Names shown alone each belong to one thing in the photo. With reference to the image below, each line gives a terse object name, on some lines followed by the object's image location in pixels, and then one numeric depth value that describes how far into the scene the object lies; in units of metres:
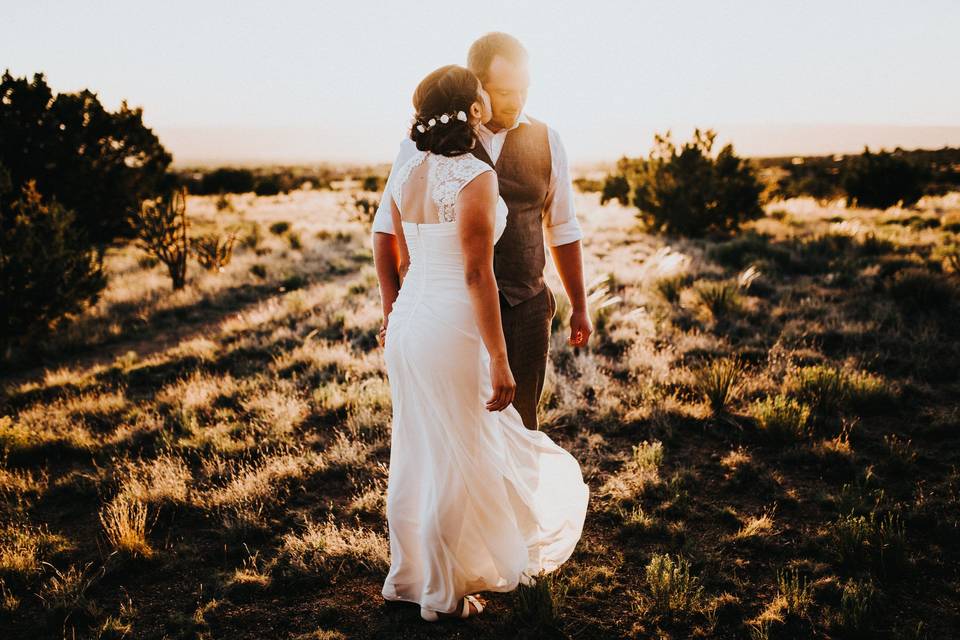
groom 2.64
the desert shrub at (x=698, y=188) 13.84
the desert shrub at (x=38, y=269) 7.55
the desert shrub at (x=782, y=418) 4.60
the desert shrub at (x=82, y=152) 12.41
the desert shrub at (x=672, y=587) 2.95
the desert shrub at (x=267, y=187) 35.21
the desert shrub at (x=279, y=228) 17.79
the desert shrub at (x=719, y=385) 5.24
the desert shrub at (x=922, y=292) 7.48
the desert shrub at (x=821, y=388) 5.05
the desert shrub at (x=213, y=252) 12.37
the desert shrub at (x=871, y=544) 3.14
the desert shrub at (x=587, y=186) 35.24
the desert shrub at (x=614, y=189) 24.39
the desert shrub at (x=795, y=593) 2.89
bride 2.26
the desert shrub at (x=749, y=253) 10.47
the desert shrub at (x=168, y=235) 11.14
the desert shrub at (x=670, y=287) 8.67
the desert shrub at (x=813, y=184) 25.01
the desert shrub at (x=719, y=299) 7.81
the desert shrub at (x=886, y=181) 17.80
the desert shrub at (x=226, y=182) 35.25
